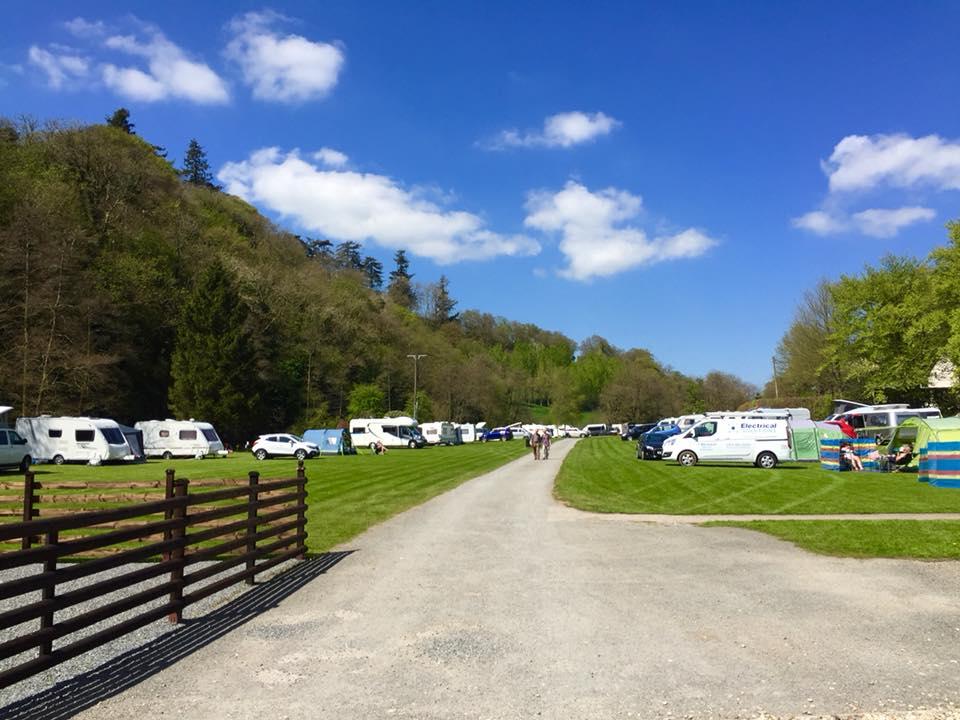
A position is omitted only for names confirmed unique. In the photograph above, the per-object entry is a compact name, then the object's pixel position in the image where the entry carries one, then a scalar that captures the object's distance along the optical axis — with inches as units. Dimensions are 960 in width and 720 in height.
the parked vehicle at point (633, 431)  2789.1
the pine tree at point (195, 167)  5191.9
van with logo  1228.5
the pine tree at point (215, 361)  2393.0
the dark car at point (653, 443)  1499.8
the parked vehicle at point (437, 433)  2871.6
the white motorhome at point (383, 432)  2469.2
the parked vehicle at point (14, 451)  1223.5
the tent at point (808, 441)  1338.6
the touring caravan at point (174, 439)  1833.2
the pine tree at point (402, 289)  5418.3
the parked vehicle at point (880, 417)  1481.3
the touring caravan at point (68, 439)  1481.3
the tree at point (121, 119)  4222.4
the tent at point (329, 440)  2038.4
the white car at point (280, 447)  1803.6
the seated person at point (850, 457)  1127.0
